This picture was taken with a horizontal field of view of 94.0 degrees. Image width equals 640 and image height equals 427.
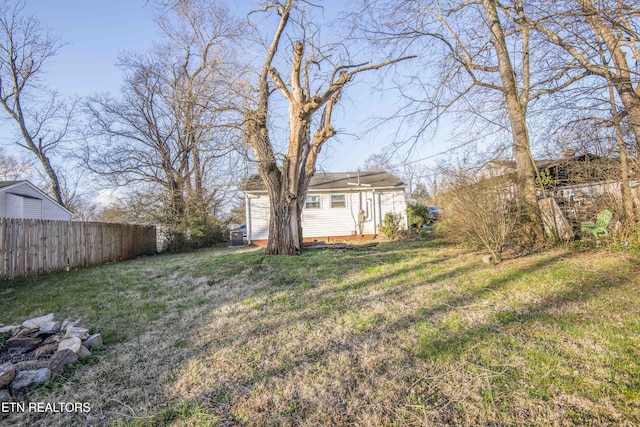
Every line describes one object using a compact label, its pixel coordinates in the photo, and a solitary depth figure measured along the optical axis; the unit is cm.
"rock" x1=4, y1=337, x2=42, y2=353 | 285
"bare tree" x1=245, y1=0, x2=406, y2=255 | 816
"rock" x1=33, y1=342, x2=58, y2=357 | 266
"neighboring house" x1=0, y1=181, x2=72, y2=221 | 1402
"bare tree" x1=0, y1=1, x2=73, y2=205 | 1576
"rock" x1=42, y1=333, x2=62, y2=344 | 289
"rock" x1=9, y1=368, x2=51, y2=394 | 211
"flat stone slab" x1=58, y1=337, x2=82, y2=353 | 258
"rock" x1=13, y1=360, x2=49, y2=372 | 233
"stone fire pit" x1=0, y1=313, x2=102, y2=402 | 216
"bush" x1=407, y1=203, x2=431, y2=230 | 1390
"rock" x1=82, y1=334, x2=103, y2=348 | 281
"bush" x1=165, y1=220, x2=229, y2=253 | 1402
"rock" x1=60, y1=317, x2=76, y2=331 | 318
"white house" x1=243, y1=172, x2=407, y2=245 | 1461
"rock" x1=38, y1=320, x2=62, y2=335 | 309
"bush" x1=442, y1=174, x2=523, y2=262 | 584
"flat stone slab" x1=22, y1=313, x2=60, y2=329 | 316
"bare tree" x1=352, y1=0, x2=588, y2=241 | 712
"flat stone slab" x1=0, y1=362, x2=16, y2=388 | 210
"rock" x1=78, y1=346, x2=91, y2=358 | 260
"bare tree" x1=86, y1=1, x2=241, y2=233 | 1495
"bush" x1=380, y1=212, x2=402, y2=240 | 1322
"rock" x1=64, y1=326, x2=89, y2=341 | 286
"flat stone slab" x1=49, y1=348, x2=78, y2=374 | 237
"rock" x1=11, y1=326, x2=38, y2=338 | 299
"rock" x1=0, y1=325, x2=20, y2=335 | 315
